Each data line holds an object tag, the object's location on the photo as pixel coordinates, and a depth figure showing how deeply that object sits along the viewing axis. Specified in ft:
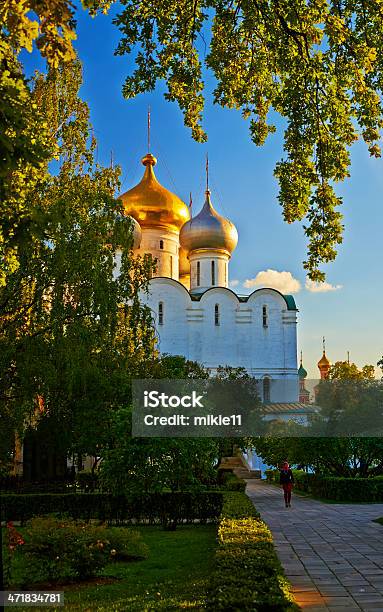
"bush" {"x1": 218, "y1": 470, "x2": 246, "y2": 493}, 69.92
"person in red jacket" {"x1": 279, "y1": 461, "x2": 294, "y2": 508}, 61.16
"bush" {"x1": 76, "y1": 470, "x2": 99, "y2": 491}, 74.28
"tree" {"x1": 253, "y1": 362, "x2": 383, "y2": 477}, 77.15
